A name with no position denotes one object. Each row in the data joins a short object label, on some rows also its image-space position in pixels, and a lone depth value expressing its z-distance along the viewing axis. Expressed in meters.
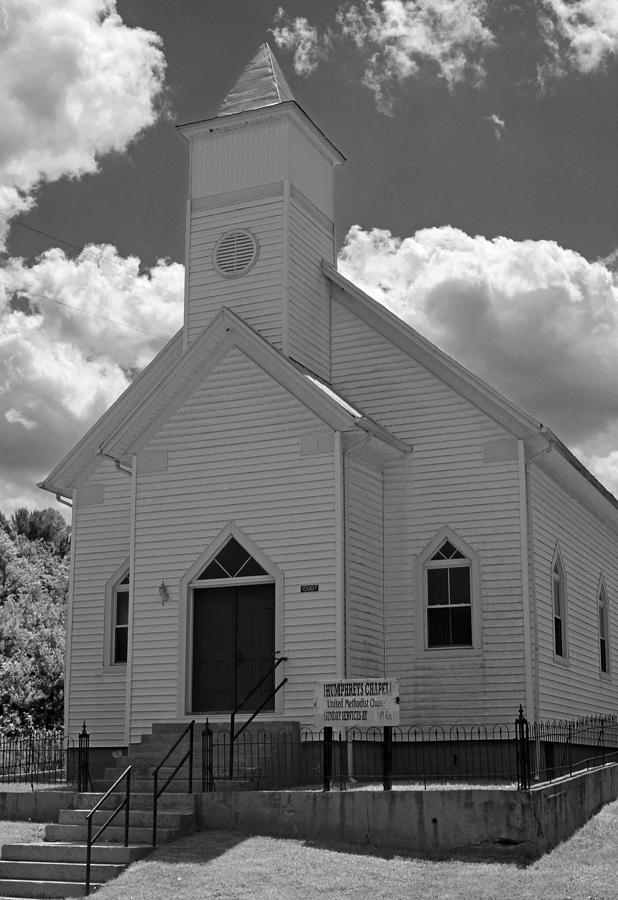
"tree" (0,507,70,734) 42.09
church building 20.59
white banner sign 16.69
